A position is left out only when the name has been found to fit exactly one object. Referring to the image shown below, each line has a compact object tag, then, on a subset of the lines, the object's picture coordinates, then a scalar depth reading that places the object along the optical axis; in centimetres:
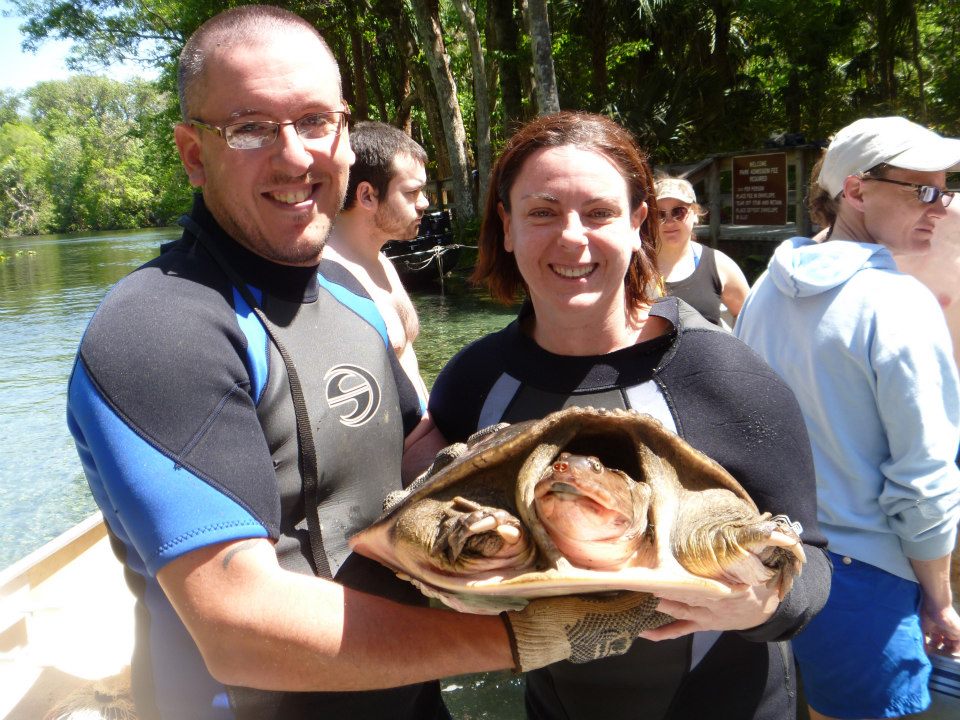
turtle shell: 130
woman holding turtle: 173
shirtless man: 446
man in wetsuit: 133
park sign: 1221
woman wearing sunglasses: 466
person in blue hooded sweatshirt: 216
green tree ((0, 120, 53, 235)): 8306
